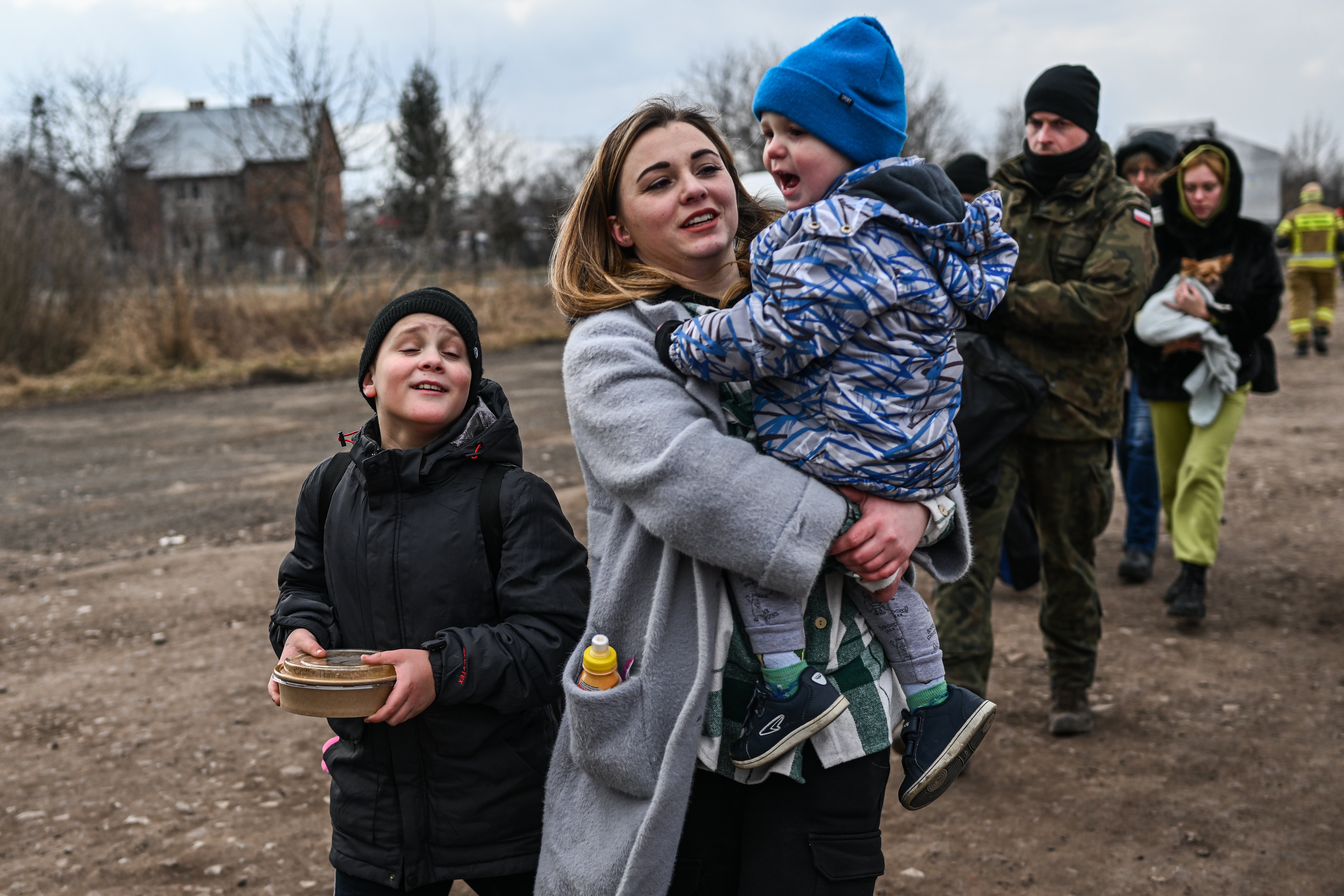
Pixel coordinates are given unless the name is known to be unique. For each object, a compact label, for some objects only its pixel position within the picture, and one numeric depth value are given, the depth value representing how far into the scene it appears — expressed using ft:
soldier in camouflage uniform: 12.48
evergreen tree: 80.07
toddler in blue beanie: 5.85
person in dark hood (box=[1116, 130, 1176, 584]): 20.74
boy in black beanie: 7.10
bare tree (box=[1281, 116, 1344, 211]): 215.31
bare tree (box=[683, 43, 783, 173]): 105.70
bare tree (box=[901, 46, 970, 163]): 107.45
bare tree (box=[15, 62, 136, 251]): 109.09
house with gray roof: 73.41
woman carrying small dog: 17.92
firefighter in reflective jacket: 49.34
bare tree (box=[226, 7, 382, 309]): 71.41
